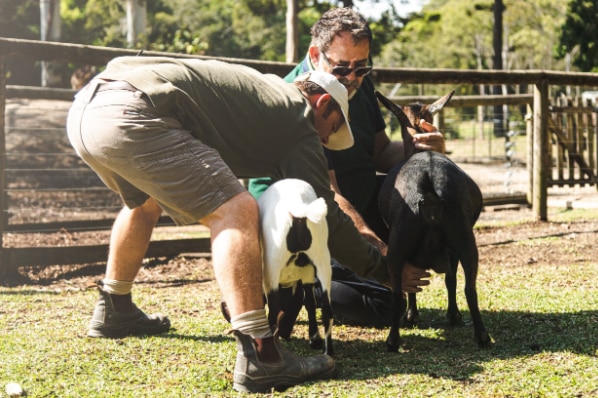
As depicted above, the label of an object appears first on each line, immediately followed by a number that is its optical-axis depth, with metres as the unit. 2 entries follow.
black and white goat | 3.12
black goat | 3.66
